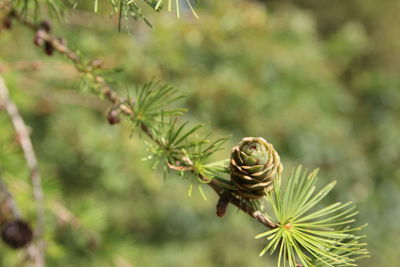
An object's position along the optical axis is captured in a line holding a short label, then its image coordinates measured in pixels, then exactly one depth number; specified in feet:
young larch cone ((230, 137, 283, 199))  2.23
